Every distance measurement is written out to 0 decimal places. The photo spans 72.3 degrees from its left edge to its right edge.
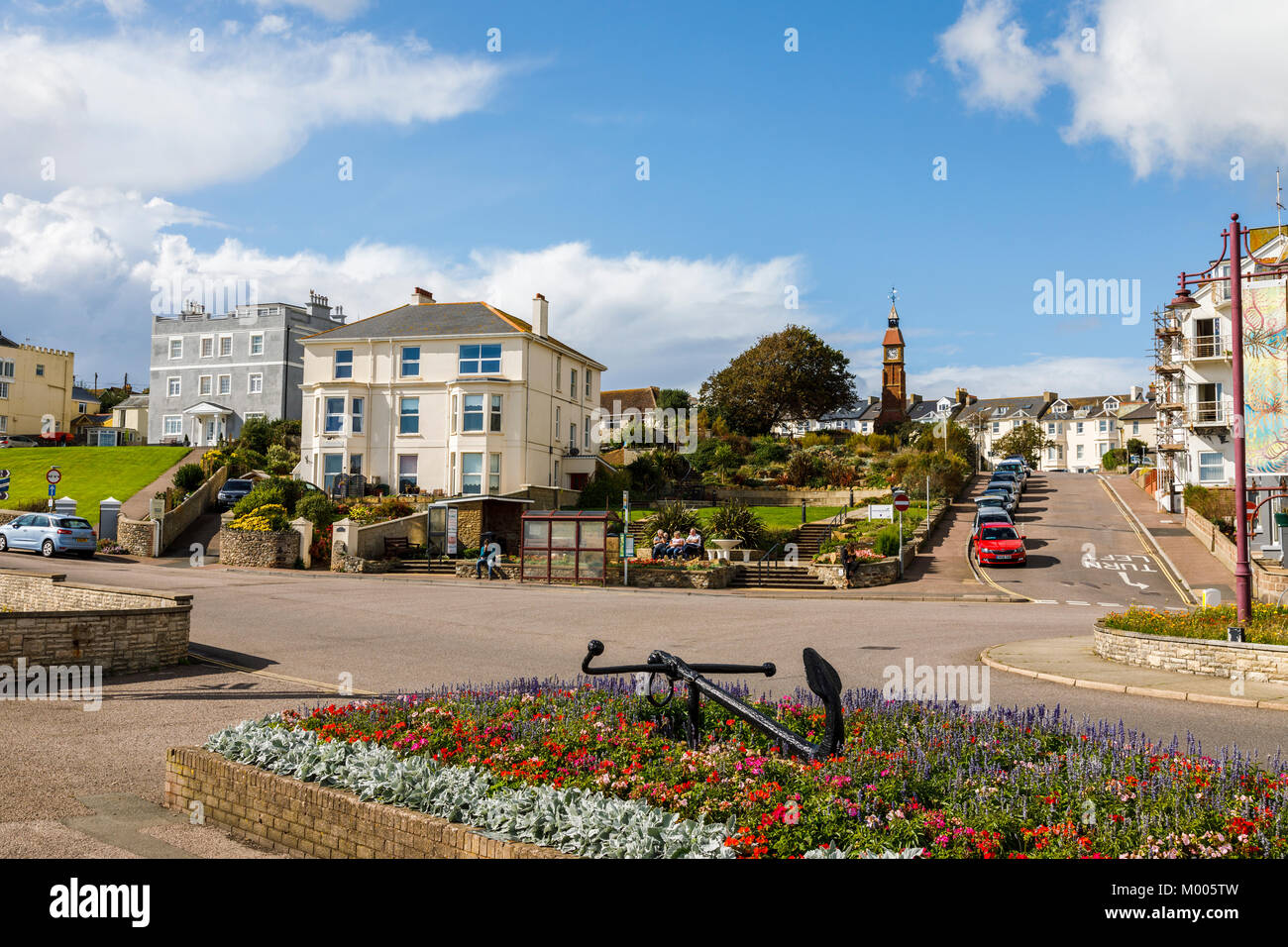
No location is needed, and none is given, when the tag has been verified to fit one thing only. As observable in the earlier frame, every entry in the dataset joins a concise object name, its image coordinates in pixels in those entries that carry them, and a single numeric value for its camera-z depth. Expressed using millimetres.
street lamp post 13812
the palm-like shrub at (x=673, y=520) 35000
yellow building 76312
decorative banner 15477
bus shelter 29562
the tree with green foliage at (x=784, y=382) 75562
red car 31797
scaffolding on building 49844
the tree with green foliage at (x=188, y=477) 42031
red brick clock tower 114250
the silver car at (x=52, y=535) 32875
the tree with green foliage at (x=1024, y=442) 96625
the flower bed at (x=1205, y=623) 12648
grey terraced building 60656
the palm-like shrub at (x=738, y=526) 33938
